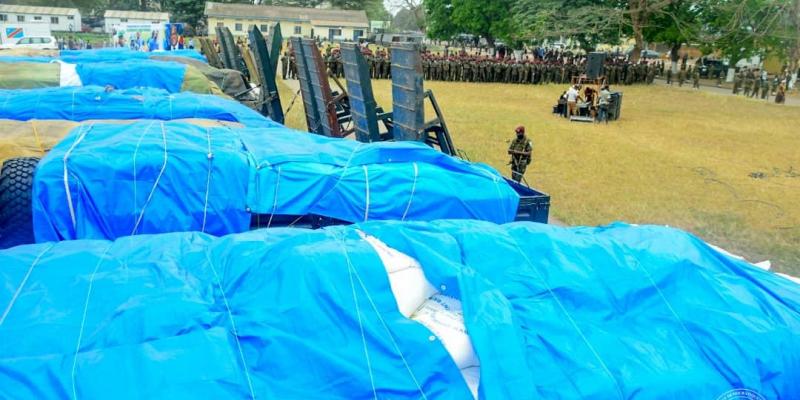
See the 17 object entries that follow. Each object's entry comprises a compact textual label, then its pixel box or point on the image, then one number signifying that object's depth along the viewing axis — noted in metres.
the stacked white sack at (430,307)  3.32
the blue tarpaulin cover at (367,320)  3.02
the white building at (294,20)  49.00
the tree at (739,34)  23.59
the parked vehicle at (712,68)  37.96
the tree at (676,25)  29.88
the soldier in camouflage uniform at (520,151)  9.56
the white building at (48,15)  42.81
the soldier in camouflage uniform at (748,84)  28.83
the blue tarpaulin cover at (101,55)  16.86
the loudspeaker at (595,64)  20.44
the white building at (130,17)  46.04
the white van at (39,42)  26.24
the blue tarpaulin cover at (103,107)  9.00
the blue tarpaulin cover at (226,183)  5.31
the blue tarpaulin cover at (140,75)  12.77
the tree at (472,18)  37.81
